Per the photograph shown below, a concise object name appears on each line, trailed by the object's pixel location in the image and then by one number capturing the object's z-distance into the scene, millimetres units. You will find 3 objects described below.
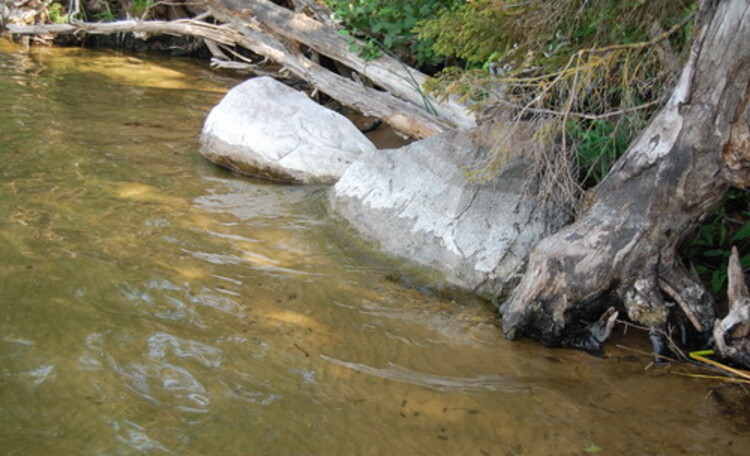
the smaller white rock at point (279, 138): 7375
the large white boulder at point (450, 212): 5422
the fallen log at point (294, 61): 7992
